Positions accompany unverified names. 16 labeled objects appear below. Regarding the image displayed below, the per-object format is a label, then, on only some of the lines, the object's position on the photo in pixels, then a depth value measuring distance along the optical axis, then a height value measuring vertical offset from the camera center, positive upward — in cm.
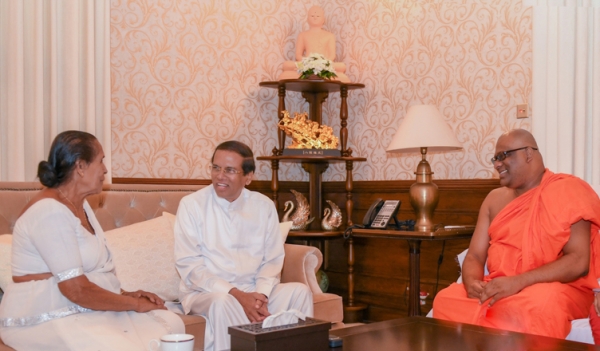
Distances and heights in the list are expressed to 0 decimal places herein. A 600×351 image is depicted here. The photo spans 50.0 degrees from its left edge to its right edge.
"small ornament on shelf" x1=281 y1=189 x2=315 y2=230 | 484 -40
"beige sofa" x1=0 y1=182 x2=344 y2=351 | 320 -42
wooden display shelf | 480 +1
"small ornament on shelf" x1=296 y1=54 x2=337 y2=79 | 474 +69
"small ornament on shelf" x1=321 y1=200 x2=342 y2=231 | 489 -44
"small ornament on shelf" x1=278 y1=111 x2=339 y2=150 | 489 +21
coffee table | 200 -59
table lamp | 393 +11
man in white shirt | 307 -44
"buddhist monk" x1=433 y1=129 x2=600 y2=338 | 283 -45
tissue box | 182 -51
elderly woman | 226 -42
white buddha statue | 503 +93
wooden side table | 377 -46
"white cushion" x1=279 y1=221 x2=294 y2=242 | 358 -38
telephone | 416 -35
